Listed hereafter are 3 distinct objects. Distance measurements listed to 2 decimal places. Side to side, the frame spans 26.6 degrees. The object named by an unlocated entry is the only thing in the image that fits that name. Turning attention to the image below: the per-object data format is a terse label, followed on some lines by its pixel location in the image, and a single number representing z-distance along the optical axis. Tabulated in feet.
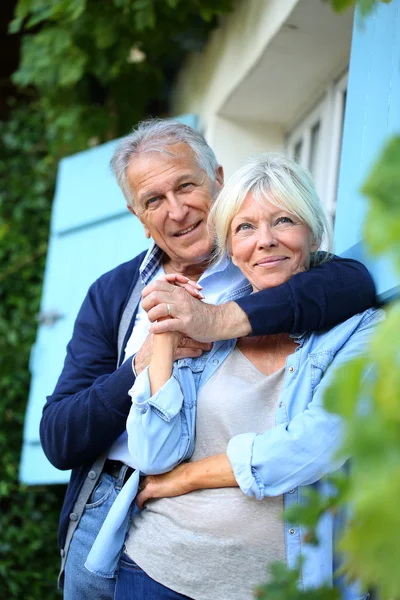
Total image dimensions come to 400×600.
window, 9.53
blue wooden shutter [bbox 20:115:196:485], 11.34
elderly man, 5.33
